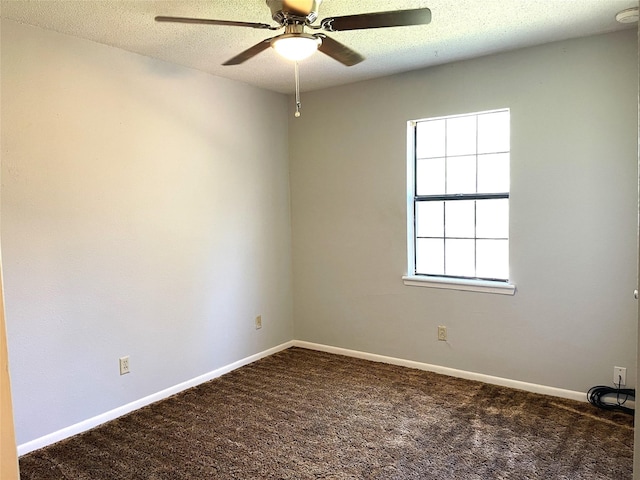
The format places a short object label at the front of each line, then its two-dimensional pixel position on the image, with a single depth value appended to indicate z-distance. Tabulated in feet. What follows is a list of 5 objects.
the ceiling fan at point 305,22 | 6.64
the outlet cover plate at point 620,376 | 10.05
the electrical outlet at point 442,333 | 12.44
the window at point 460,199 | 11.72
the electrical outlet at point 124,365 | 10.46
